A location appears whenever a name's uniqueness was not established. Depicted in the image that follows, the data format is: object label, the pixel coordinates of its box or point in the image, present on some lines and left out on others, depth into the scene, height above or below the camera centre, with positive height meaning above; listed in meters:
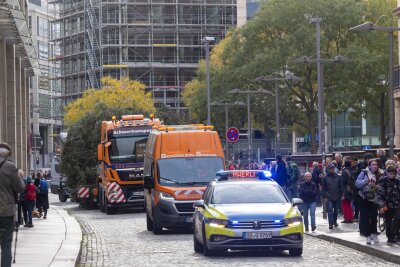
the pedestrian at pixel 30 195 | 39.17 -2.07
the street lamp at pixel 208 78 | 71.94 +2.96
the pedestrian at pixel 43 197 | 45.38 -2.40
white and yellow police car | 22.59 -1.68
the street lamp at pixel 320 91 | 51.16 +1.61
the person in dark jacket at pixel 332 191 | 31.69 -1.61
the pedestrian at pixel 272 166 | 39.18 -1.28
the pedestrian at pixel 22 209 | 38.44 -2.50
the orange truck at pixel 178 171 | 32.06 -1.10
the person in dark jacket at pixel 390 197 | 24.02 -1.36
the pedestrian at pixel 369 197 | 24.69 -1.39
